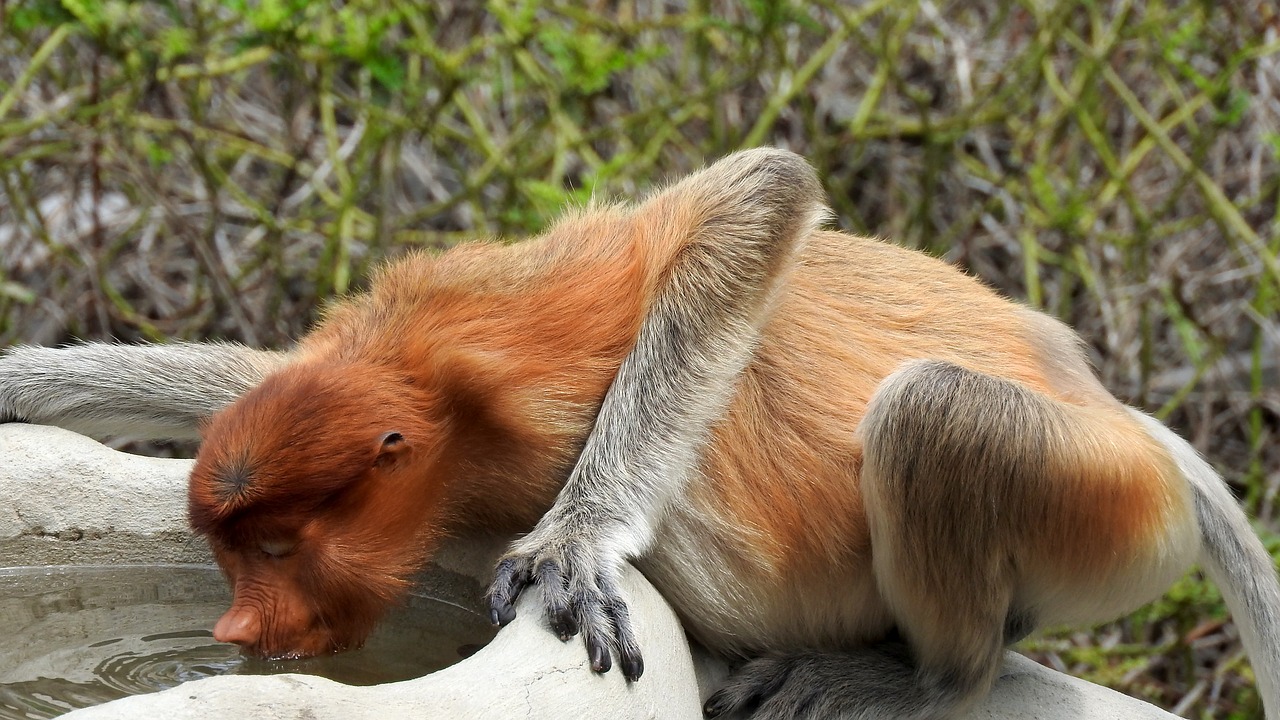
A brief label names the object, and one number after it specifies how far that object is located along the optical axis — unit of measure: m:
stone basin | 4.68
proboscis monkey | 6.16
